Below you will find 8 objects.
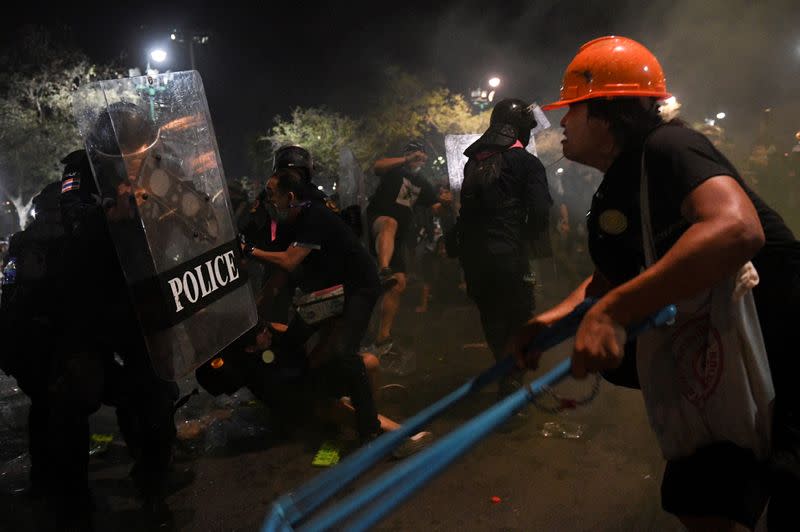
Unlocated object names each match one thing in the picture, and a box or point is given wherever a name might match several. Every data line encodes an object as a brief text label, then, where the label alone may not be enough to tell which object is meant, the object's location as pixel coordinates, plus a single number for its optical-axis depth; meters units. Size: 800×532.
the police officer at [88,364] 3.07
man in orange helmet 1.41
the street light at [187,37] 23.31
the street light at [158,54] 20.69
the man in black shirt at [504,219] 4.44
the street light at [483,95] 34.47
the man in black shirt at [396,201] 6.61
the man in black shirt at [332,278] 3.81
